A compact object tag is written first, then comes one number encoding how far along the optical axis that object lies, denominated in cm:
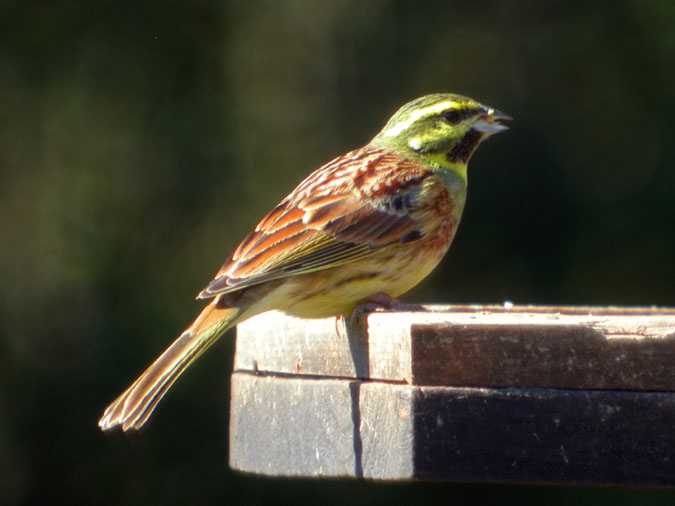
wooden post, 674
